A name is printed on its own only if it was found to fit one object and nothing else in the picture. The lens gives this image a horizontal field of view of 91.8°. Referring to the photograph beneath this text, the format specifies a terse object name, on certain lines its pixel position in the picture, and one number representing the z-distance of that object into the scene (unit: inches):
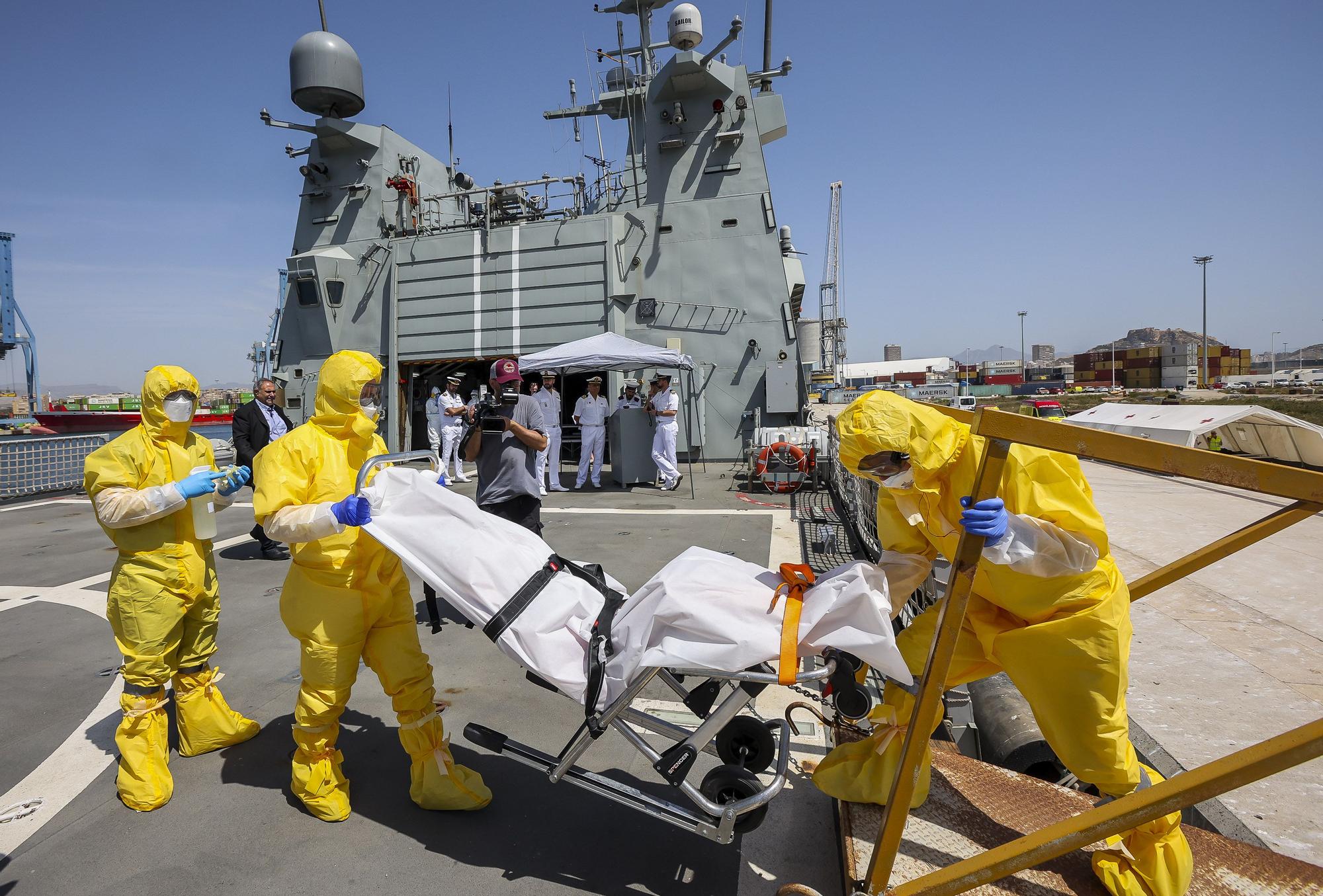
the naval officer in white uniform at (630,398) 508.7
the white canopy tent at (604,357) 425.1
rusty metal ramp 84.4
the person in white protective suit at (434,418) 522.9
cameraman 182.1
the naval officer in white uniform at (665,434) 464.1
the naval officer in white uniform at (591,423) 482.3
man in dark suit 287.1
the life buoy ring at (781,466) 423.5
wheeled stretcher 84.6
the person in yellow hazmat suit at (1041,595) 82.3
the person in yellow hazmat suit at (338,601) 107.2
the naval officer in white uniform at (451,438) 506.6
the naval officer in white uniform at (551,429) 460.1
